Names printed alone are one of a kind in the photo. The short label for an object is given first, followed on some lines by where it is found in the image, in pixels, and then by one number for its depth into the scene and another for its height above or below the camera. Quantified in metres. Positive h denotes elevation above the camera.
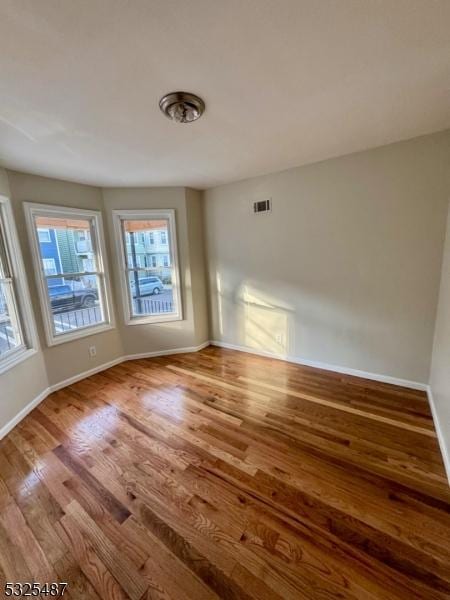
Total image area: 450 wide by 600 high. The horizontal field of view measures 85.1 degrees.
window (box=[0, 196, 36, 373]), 2.40 -0.42
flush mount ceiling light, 1.48 +0.89
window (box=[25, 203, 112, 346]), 2.76 -0.20
